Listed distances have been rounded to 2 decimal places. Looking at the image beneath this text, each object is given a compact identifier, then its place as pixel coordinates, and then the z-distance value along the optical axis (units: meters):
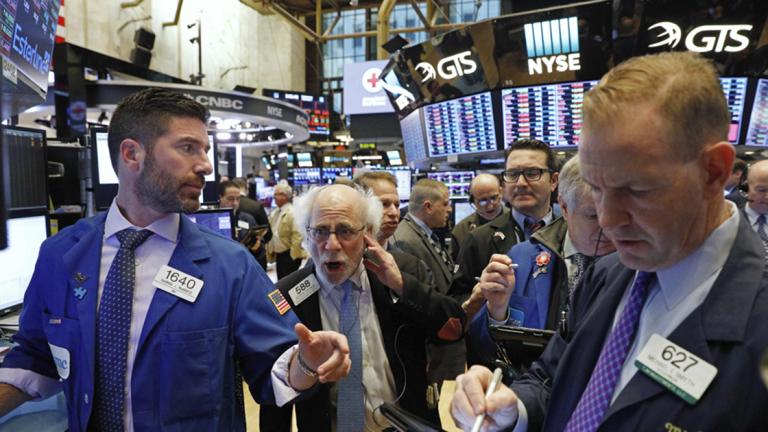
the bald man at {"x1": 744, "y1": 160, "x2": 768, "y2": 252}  3.73
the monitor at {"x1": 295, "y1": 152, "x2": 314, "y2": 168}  13.83
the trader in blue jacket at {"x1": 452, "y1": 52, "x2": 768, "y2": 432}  0.79
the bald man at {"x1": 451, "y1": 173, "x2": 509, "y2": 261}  4.72
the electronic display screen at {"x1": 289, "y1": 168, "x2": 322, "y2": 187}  12.54
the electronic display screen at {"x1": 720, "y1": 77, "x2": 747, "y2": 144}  4.98
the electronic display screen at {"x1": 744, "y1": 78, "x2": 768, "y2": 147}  4.98
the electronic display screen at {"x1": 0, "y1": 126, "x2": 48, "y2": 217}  2.12
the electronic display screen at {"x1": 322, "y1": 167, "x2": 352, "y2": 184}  12.46
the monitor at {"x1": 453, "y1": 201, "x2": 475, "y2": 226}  7.52
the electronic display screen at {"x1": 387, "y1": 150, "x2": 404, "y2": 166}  12.01
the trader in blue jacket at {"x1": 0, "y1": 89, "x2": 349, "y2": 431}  1.39
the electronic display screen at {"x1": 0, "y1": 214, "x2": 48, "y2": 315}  2.09
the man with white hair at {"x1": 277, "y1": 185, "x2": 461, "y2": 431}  1.87
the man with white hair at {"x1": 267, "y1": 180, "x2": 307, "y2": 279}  6.10
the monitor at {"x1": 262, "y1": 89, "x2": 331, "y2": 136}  16.11
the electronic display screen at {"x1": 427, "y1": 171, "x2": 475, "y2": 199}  8.43
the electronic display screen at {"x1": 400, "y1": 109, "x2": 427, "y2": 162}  6.98
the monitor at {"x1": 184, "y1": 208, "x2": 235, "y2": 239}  3.89
